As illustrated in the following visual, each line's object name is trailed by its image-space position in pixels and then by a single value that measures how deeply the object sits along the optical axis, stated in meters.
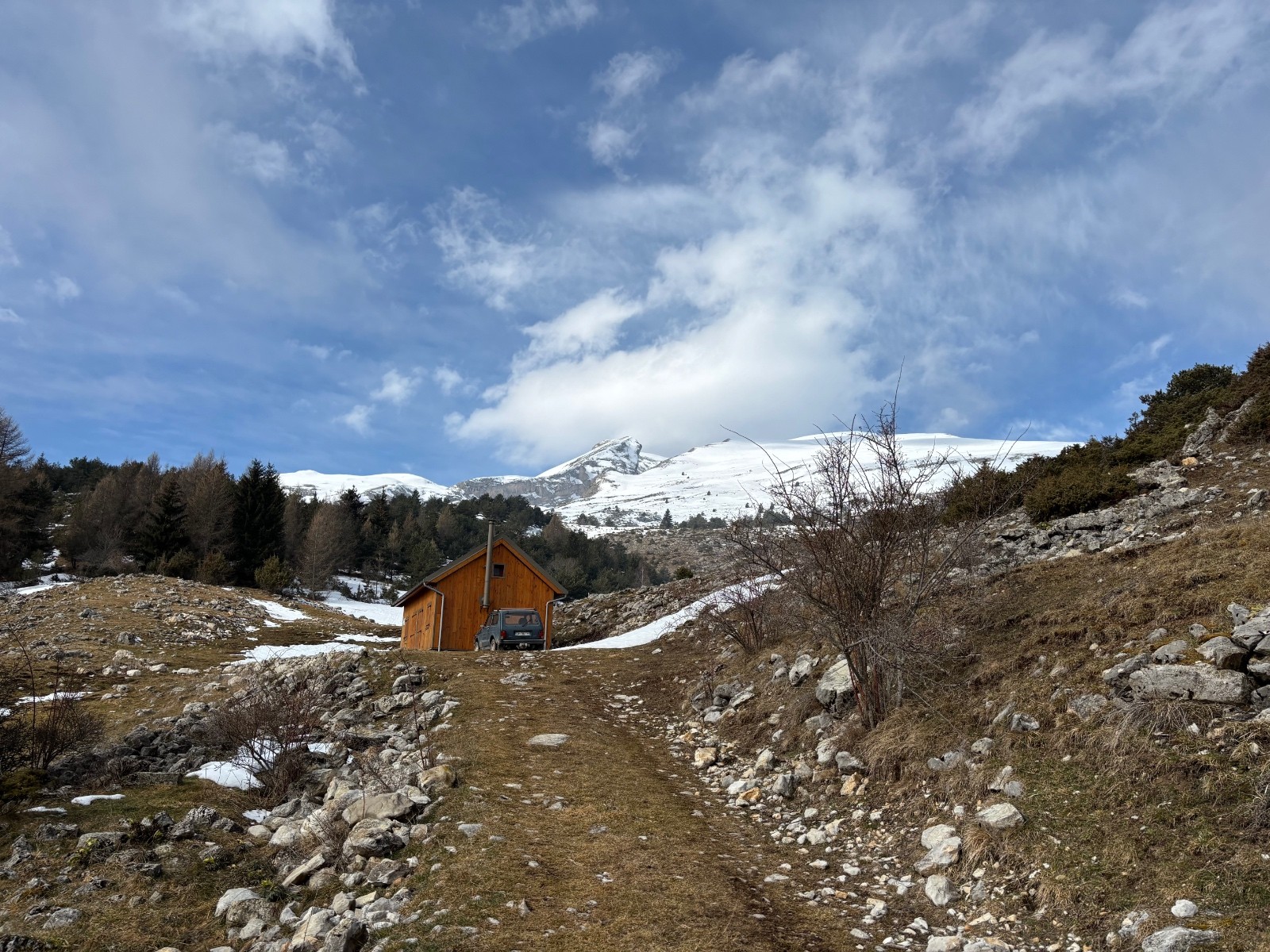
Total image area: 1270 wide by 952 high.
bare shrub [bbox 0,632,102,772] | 9.48
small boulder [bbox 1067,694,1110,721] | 6.74
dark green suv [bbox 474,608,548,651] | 26.67
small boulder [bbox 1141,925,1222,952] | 4.17
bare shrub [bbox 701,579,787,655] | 15.49
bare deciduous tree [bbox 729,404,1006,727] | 8.99
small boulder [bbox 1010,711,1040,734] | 7.08
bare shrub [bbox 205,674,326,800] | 9.70
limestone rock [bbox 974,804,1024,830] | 5.93
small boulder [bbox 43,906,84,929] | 5.90
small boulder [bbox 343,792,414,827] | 7.31
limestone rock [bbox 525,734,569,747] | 10.85
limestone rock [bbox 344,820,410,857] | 6.63
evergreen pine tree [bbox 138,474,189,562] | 52.28
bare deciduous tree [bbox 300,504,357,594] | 60.94
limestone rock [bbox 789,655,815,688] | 11.58
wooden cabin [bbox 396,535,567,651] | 31.12
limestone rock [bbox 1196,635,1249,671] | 6.27
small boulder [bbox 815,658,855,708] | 9.91
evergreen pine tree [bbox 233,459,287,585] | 56.38
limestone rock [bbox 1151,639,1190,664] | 6.73
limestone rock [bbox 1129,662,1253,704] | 5.98
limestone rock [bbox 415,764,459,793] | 8.38
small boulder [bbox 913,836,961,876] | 6.00
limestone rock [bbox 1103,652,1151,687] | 6.88
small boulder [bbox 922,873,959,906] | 5.61
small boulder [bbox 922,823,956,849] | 6.29
